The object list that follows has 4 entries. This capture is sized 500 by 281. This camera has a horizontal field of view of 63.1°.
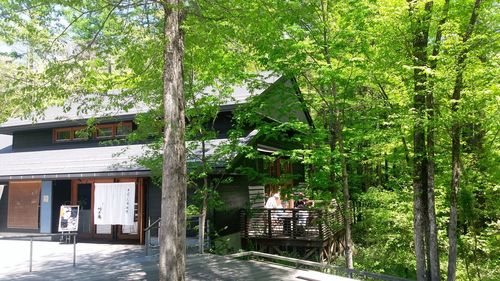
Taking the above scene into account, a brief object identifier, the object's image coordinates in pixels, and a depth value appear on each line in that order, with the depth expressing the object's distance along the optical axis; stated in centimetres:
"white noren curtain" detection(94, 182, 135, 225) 1174
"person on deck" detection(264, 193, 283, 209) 1430
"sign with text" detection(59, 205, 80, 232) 1260
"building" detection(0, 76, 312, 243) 1288
